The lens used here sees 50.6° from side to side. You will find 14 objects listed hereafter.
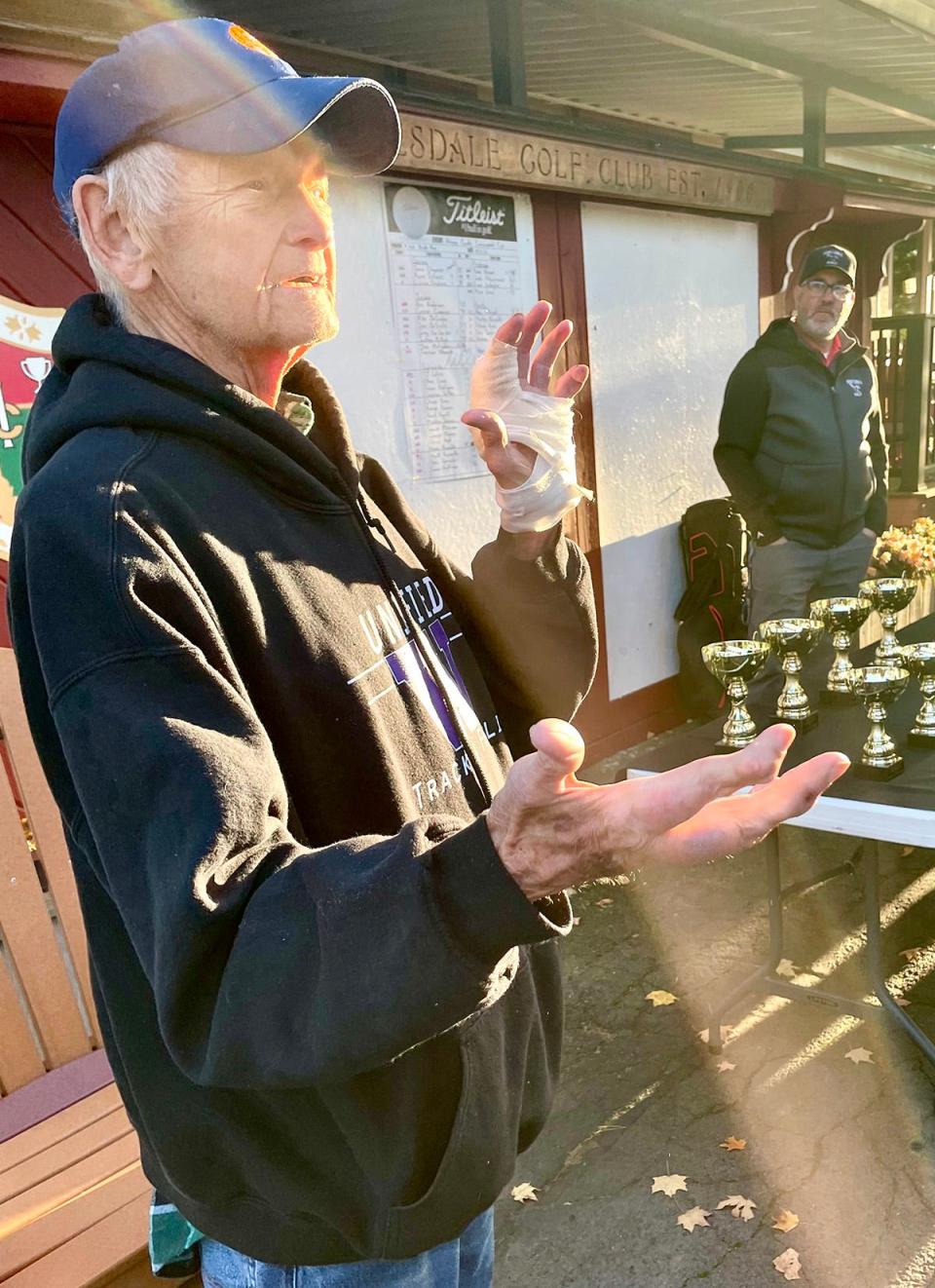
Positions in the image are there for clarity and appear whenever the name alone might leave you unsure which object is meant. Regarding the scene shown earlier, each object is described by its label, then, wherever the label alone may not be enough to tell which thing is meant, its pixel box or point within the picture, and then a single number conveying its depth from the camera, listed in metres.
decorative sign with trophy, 3.22
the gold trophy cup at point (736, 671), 2.94
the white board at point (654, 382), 5.65
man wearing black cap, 5.17
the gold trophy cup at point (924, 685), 2.88
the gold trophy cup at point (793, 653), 3.08
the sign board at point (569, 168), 4.13
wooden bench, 1.63
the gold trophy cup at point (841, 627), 3.24
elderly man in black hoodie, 0.77
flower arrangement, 4.64
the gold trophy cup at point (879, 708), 2.70
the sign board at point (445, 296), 4.48
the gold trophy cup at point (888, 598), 3.31
